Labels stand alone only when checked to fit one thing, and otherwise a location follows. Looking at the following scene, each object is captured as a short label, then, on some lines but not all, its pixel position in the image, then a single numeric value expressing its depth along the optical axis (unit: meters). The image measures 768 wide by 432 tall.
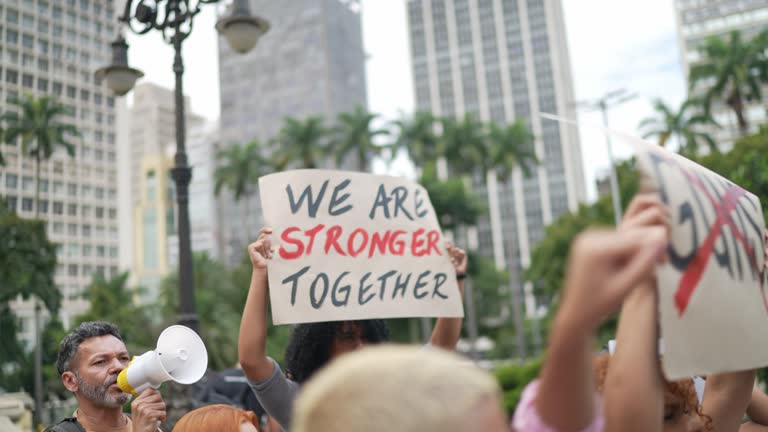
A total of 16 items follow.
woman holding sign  2.30
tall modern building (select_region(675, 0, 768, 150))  73.56
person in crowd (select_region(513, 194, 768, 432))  1.14
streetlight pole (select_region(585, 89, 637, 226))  28.53
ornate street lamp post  6.97
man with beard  2.80
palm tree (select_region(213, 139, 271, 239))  50.44
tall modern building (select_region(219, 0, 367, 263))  95.06
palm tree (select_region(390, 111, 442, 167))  47.66
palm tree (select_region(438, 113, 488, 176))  48.22
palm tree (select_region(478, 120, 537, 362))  48.91
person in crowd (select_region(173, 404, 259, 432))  2.48
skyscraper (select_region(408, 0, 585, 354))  105.69
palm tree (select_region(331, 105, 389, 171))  46.03
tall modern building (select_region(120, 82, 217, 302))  101.81
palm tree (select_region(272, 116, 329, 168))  45.66
